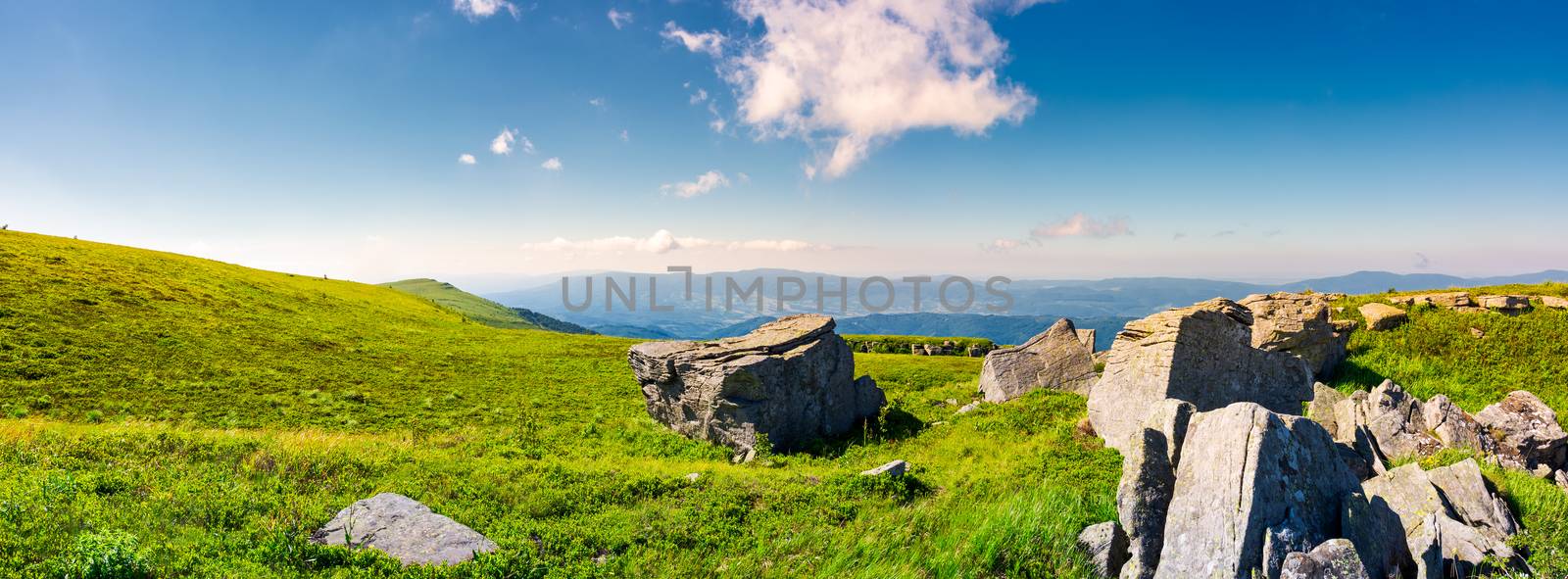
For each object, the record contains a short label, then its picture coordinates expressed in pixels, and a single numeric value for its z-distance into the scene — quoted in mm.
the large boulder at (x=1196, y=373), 18016
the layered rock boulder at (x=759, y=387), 21625
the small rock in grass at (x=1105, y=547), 9939
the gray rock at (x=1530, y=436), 14859
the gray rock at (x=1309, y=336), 22297
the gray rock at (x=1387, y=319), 24422
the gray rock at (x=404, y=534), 9547
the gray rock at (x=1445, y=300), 24609
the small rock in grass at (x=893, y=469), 14288
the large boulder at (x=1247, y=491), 8797
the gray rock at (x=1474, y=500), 10766
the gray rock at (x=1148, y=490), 9914
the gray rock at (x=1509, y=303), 23234
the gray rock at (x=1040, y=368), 27391
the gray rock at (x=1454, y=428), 15203
